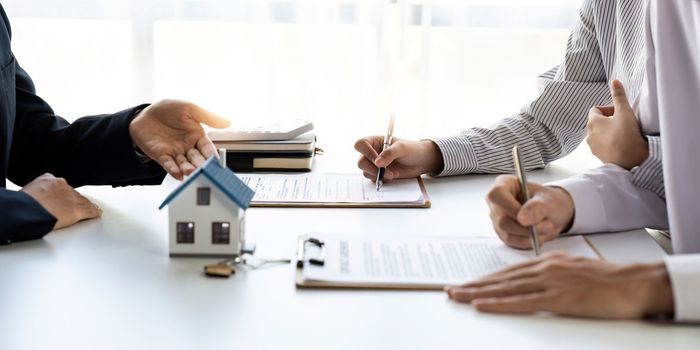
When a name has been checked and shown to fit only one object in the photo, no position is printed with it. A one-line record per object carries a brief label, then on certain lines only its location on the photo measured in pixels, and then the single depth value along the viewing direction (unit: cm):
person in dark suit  138
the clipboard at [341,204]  144
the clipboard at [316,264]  106
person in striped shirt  156
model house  113
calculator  168
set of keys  110
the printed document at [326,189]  148
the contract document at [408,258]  107
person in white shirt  97
